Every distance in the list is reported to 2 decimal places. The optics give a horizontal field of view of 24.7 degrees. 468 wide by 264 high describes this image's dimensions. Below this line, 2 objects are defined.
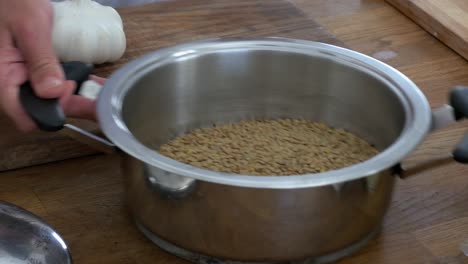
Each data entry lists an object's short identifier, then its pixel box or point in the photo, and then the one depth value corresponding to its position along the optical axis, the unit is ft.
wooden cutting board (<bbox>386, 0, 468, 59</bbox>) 3.22
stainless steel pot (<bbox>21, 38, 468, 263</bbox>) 2.22
